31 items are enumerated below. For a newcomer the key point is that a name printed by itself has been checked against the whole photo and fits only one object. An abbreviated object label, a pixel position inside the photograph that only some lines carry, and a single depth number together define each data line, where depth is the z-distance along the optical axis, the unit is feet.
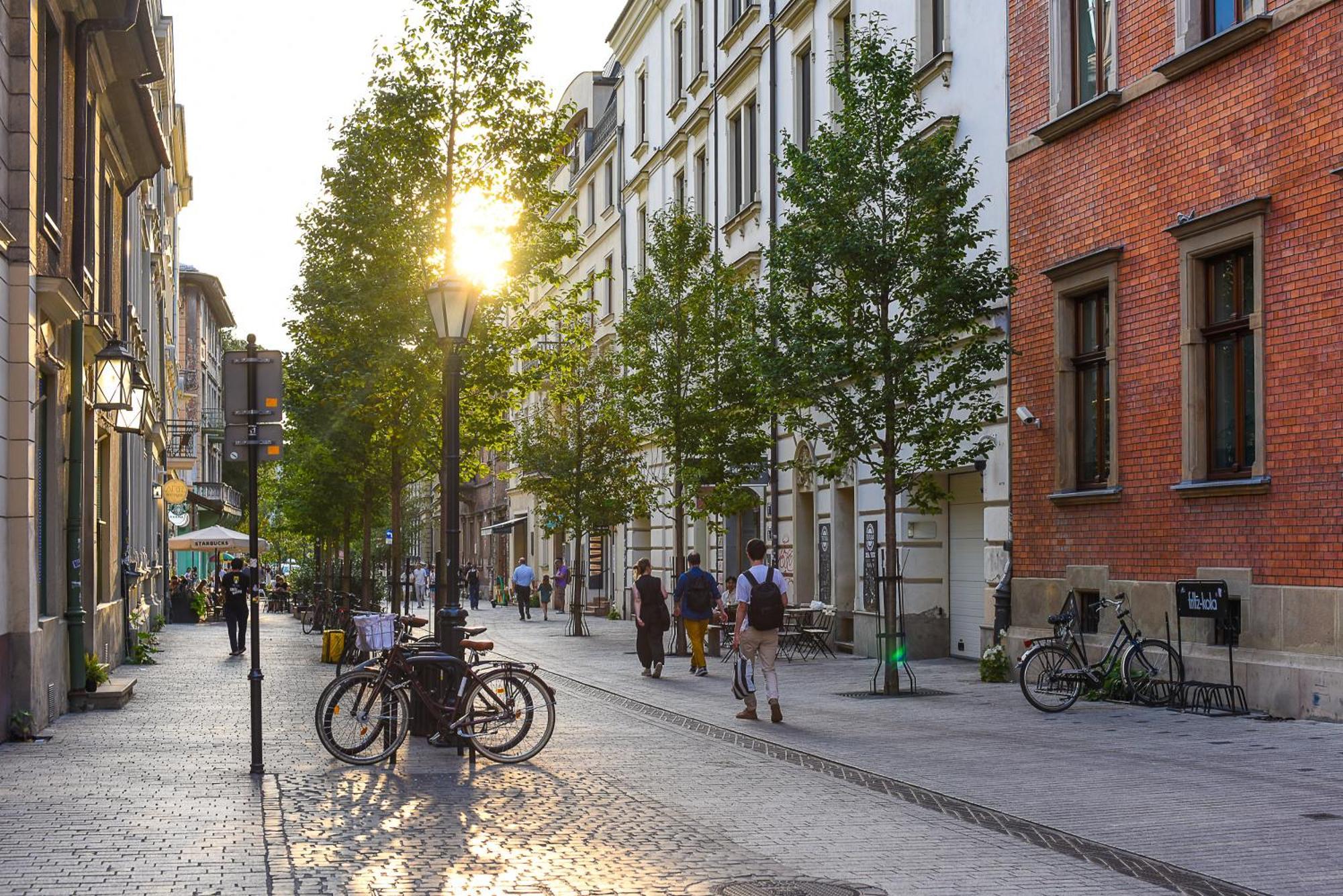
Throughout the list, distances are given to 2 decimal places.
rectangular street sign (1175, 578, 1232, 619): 50.75
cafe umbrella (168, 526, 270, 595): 141.49
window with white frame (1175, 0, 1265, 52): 52.37
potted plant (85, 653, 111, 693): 55.77
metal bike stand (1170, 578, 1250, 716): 50.14
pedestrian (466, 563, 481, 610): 182.19
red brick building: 47.78
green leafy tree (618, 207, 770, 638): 88.99
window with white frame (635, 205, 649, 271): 139.64
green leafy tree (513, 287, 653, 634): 112.37
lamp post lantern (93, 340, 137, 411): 57.31
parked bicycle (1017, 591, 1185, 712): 52.37
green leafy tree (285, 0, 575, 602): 84.89
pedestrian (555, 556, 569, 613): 158.92
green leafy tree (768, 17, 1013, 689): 59.93
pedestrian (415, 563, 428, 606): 206.80
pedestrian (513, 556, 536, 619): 156.35
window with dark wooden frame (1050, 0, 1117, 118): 60.03
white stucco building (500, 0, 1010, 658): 71.77
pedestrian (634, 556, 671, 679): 72.79
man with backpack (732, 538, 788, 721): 51.42
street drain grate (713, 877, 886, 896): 24.13
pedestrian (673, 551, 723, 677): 73.61
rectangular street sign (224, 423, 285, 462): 38.70
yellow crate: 81.71
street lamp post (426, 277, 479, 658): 44.29
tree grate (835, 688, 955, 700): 59.11
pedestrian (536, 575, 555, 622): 153.07
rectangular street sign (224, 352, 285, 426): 39.37
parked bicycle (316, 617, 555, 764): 40.14
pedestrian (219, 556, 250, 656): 95.96
